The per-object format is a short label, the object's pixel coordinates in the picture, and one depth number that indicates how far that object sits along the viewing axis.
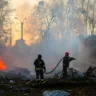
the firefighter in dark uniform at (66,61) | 15.81
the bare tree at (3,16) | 48.89
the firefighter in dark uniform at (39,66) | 14.57
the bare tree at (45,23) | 53.12
